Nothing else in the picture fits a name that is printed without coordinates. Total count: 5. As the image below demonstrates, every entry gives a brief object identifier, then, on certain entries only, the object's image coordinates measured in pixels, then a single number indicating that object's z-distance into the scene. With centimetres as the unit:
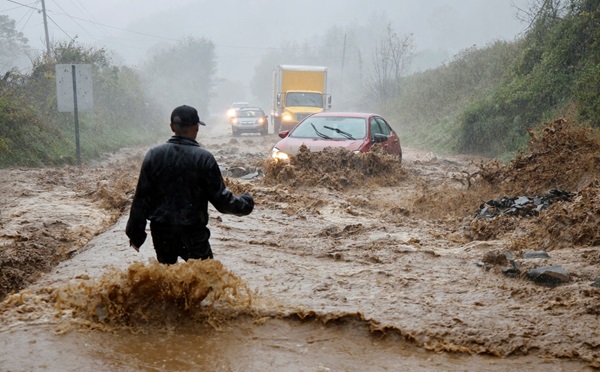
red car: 1295
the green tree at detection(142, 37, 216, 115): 6488
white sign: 1770
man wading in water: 443
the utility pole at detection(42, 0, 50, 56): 3321
